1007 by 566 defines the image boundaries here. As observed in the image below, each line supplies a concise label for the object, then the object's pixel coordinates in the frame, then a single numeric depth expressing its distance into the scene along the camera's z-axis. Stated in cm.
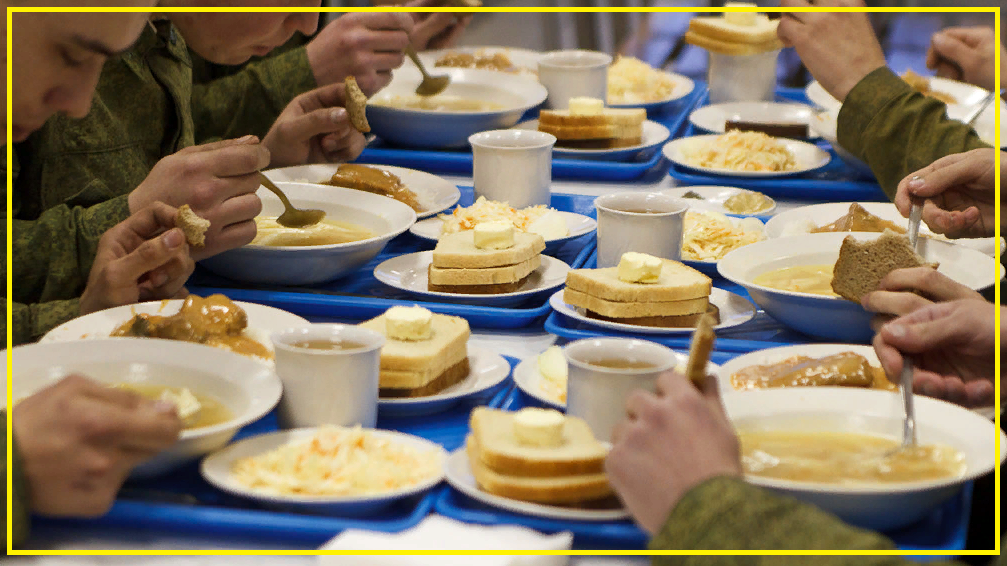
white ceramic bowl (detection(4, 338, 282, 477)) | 171
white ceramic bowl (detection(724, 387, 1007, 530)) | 161
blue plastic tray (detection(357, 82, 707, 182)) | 233
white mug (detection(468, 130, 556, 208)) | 216
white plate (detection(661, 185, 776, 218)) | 221
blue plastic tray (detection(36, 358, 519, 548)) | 162
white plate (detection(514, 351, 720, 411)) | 174
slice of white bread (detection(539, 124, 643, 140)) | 237
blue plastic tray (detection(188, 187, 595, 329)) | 191
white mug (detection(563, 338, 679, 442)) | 168
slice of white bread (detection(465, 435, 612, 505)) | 162
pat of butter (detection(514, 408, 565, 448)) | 164
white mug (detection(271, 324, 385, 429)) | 169
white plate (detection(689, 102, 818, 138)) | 256
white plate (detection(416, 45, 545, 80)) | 273
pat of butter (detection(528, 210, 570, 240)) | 207
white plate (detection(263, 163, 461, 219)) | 220
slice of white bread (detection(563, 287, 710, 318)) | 188
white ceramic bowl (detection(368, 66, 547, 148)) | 240
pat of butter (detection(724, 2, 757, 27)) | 267
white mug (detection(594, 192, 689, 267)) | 198
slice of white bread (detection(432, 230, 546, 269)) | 194
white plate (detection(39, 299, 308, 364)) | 180
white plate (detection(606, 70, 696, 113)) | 263
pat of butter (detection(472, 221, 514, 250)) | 194
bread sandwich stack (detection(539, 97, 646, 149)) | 237
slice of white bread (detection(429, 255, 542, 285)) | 194
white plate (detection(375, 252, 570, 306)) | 194
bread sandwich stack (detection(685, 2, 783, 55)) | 265
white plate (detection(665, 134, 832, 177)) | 230
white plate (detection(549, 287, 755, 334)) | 187
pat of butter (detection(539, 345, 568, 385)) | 177
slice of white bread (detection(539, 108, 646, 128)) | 237
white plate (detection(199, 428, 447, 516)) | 162
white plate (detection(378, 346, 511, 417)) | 175
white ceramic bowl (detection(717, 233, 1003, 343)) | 187
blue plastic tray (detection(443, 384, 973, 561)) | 162
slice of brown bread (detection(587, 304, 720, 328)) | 188
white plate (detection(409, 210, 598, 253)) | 207
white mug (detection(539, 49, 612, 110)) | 255
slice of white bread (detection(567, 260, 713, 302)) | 187
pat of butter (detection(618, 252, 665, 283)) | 188
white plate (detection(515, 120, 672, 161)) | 236
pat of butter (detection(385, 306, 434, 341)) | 177
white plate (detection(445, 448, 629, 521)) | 161
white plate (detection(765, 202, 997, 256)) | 206
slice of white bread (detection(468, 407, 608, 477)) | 163
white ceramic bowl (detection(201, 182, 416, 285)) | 196
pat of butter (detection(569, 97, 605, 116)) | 238
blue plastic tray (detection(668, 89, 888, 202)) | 228
